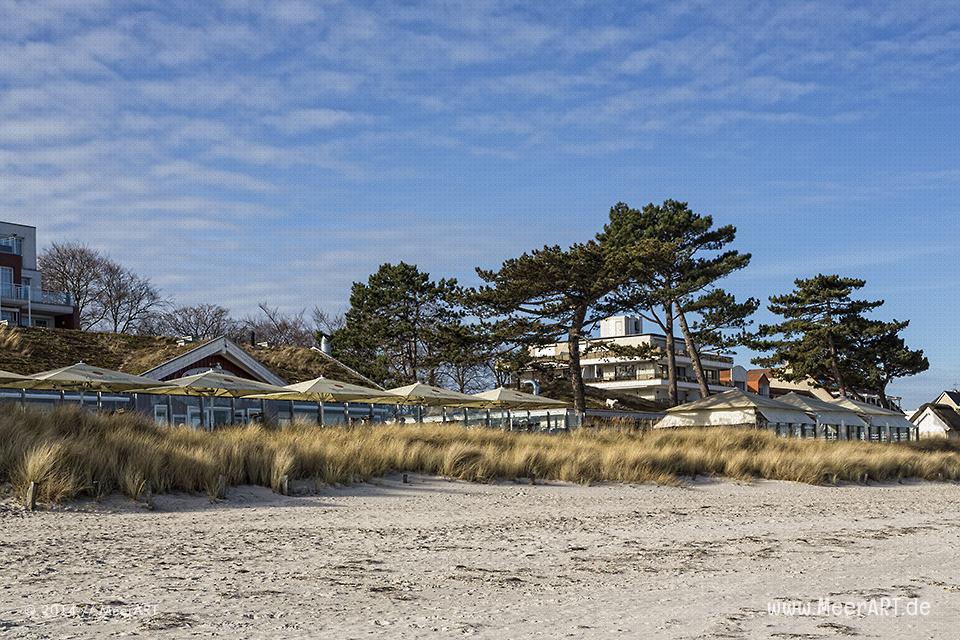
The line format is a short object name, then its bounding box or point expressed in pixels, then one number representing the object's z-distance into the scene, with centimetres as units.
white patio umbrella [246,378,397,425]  2762
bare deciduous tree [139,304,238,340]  7044
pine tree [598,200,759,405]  4881
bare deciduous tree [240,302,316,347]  7462
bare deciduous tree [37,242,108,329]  6562
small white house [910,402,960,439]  8012
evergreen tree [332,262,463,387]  5519
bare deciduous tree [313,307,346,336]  7544
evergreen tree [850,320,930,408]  5853
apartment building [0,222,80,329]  5503
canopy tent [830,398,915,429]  4369
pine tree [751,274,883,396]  5762
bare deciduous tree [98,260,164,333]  6662
